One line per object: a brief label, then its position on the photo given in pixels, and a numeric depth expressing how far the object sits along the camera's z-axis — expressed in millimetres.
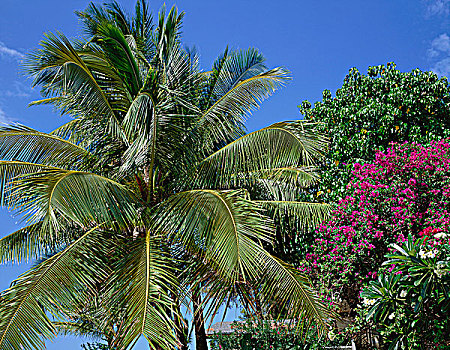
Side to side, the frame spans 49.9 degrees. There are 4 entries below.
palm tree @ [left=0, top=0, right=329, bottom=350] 6793
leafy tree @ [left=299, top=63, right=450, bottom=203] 11117
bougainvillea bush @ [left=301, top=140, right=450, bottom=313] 9055
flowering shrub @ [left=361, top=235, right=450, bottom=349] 6922
